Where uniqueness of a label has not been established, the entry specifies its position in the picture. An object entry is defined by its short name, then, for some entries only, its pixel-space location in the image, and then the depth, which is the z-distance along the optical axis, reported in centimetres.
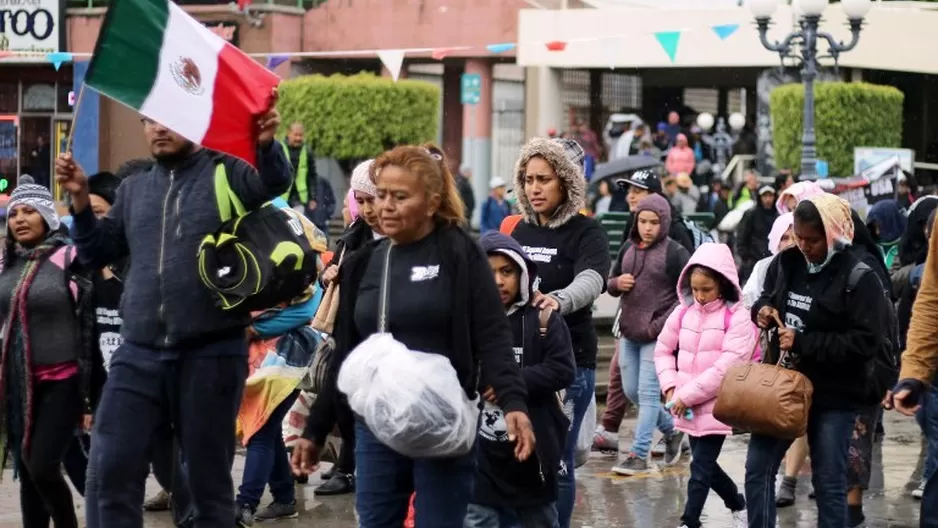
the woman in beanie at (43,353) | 774
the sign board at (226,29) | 3183
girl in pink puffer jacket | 879
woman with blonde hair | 595
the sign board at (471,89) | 3167
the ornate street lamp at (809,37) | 2088
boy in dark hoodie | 688
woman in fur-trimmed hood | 788
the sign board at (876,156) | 2491
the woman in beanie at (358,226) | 746
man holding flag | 633
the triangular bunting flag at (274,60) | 2214
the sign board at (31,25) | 3288
